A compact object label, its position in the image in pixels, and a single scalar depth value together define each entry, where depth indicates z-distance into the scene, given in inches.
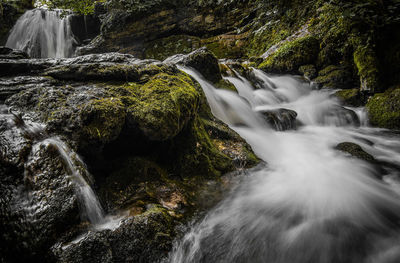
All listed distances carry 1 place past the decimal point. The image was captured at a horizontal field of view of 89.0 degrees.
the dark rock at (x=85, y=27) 632.4
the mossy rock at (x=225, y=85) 259.1
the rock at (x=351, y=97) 251.8
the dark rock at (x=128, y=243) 69.6
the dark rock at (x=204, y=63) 249.6
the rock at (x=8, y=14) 547.1
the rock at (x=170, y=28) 543.3
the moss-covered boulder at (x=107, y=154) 71.6
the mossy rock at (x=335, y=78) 282.8
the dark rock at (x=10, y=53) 156.0
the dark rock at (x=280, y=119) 231.5
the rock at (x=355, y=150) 157.0
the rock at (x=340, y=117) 234.5
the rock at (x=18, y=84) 118.4
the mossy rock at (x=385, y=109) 198.4
